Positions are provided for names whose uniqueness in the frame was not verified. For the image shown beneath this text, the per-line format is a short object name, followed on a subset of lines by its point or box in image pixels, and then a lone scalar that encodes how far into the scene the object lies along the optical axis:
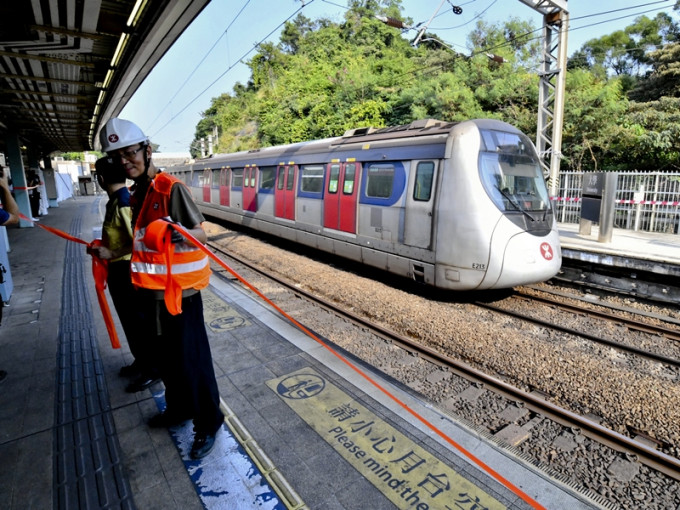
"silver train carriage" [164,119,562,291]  6.31
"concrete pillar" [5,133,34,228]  14.16
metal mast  11.17
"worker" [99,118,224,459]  2.56
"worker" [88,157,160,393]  3.31
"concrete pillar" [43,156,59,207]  26.16
